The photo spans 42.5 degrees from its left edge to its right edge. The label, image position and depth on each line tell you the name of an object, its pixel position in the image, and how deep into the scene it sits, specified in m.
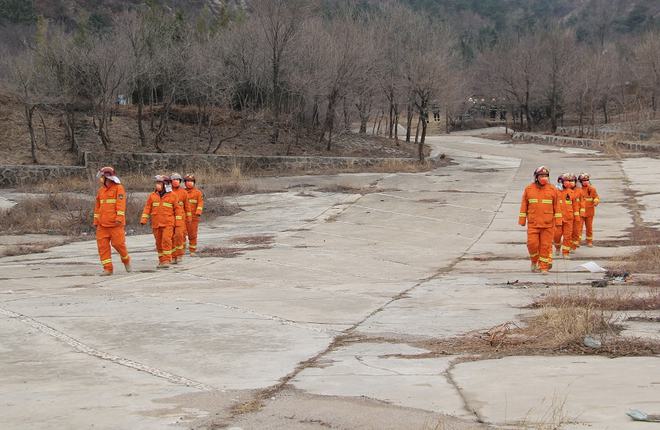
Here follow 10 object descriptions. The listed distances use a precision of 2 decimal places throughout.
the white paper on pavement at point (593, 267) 15.18
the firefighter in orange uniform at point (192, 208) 17.67
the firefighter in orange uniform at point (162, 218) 16.11
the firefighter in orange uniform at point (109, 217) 14.98
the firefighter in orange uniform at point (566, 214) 17.64
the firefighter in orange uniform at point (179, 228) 16.62
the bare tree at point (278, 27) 38.34
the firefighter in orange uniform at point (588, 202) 19.16
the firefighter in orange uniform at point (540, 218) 15.27
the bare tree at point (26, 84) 32.56
